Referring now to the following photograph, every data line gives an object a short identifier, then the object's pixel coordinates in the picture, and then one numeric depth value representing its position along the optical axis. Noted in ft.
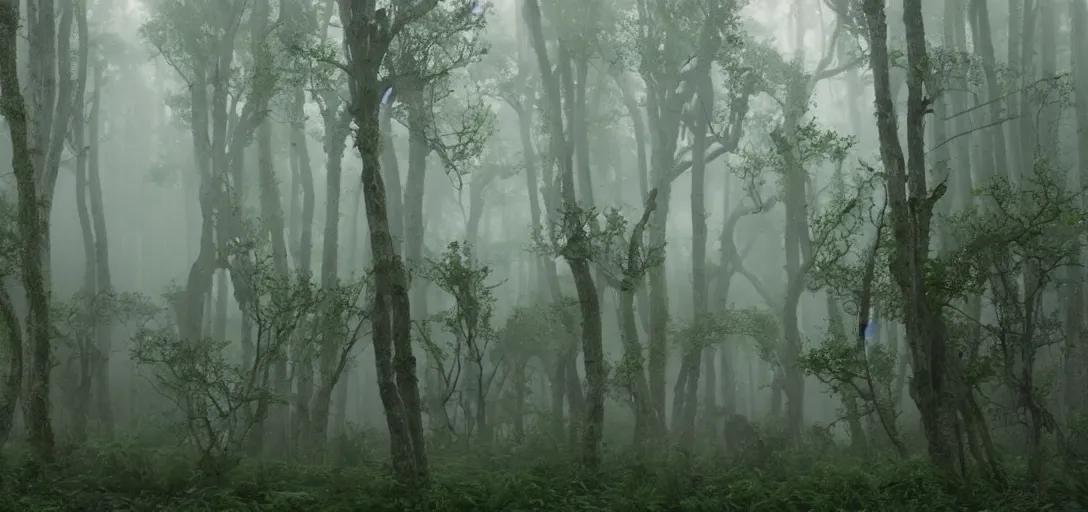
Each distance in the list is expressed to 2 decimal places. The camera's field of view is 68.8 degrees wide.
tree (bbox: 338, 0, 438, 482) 37.50
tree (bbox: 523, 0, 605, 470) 44.37
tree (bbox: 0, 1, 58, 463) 39.01
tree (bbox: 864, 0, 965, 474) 37.60
